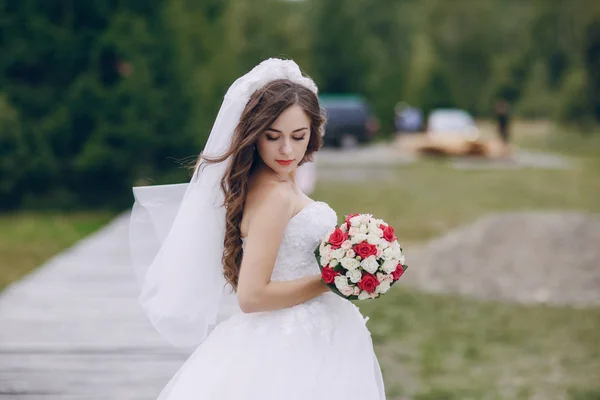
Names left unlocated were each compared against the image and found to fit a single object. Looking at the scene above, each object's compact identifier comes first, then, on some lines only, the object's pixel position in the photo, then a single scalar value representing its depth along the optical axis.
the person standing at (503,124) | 32.98
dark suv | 36.41
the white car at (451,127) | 34.14
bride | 3.10
